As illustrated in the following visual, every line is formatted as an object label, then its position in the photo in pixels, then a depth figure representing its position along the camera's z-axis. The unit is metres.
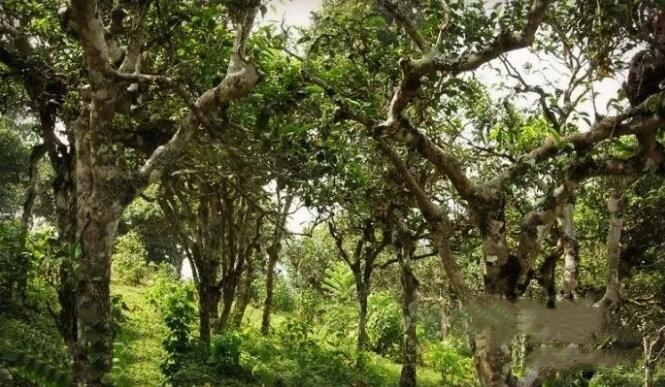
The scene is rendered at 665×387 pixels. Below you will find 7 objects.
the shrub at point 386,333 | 21.41
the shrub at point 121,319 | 13.72
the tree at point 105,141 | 5.76
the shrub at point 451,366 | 18.16
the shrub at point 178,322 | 11.58
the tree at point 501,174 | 6.80
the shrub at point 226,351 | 12.40
